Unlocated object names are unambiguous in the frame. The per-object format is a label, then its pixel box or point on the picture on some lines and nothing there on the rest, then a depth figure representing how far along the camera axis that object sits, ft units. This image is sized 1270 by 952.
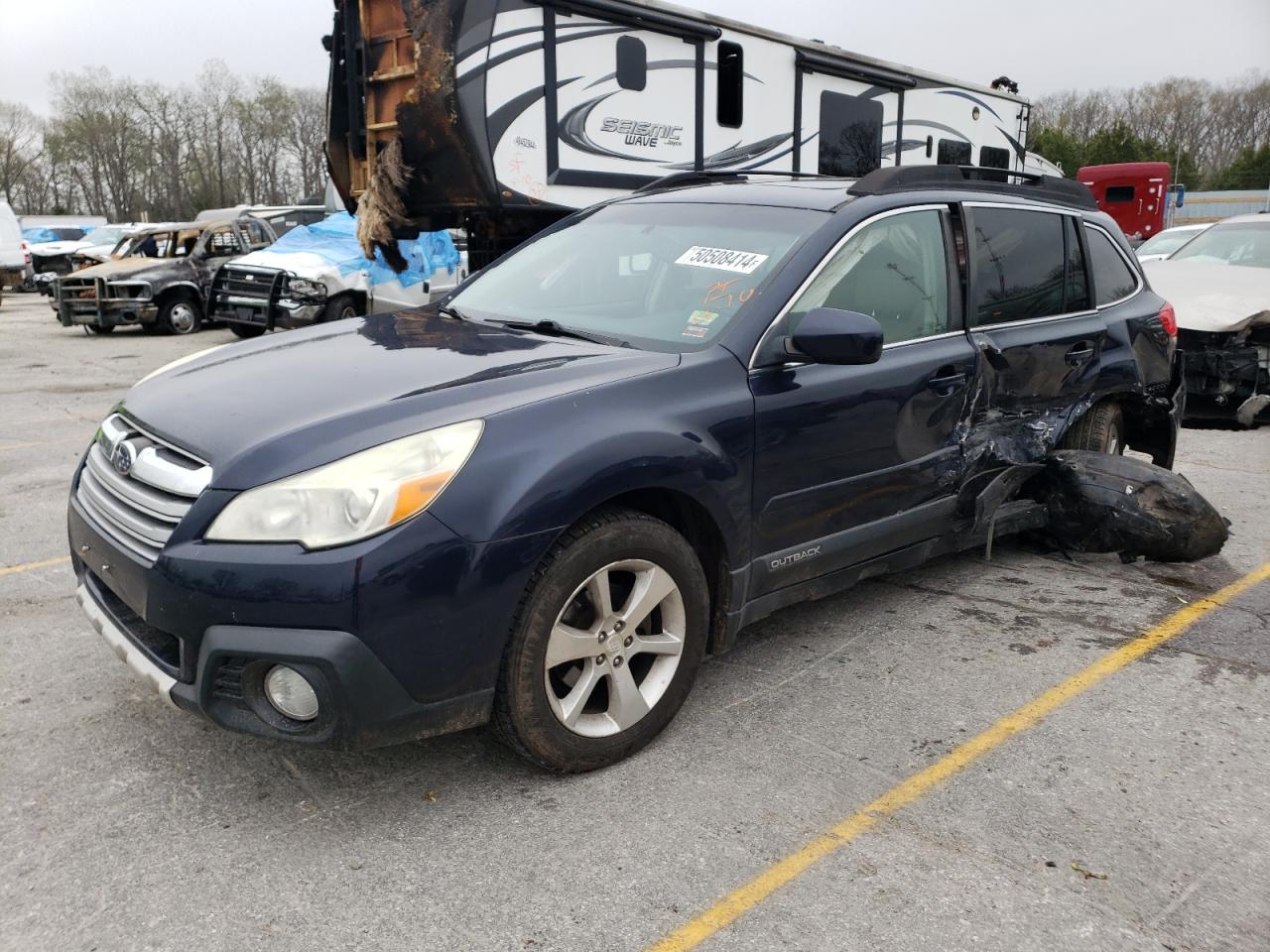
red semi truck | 90.94
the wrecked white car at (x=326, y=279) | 38.11
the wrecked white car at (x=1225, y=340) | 25.50
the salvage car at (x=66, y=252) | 92.42
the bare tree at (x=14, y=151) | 232.12
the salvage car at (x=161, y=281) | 50.31
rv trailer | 26.50
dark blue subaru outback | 8.23
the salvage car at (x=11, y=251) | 80.23
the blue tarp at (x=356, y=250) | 36.50
